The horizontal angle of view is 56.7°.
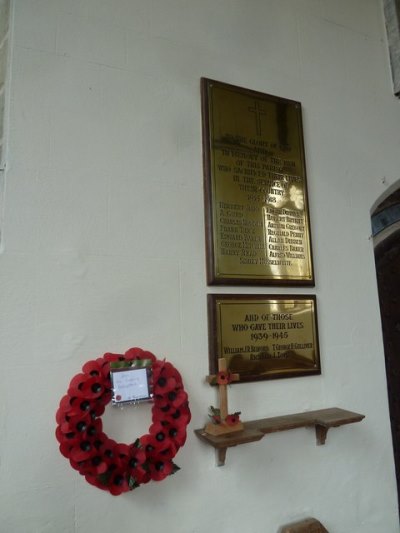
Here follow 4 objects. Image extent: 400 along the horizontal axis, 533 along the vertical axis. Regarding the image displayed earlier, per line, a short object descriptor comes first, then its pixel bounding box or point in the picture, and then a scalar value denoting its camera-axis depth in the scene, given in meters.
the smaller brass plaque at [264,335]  1.36
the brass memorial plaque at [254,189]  1.42
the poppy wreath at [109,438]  1.04
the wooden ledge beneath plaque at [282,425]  1.19
